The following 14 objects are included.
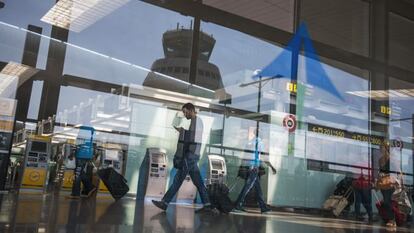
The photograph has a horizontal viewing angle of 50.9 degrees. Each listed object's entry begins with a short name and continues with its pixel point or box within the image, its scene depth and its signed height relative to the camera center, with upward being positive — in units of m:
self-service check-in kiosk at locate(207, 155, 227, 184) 8.64 +0.40
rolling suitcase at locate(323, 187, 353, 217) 8.43 -0.09
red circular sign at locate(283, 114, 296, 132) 10.02 +1.65
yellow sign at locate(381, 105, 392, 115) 11.42 +2.40
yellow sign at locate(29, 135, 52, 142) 9.59 +0.82
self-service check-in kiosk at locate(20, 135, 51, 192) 9.14 +0.23
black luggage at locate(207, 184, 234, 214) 6.68 -0.14
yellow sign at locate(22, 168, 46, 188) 9.12 -0.05
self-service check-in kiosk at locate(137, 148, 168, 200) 8.82 +0.18
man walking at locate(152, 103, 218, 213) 6.20 +0.30
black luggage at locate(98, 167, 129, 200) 8.54 -0.04
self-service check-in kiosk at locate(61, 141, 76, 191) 9.80 +0.29
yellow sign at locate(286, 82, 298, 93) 10.69 +2.63
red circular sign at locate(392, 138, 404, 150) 10.83 +1.50
